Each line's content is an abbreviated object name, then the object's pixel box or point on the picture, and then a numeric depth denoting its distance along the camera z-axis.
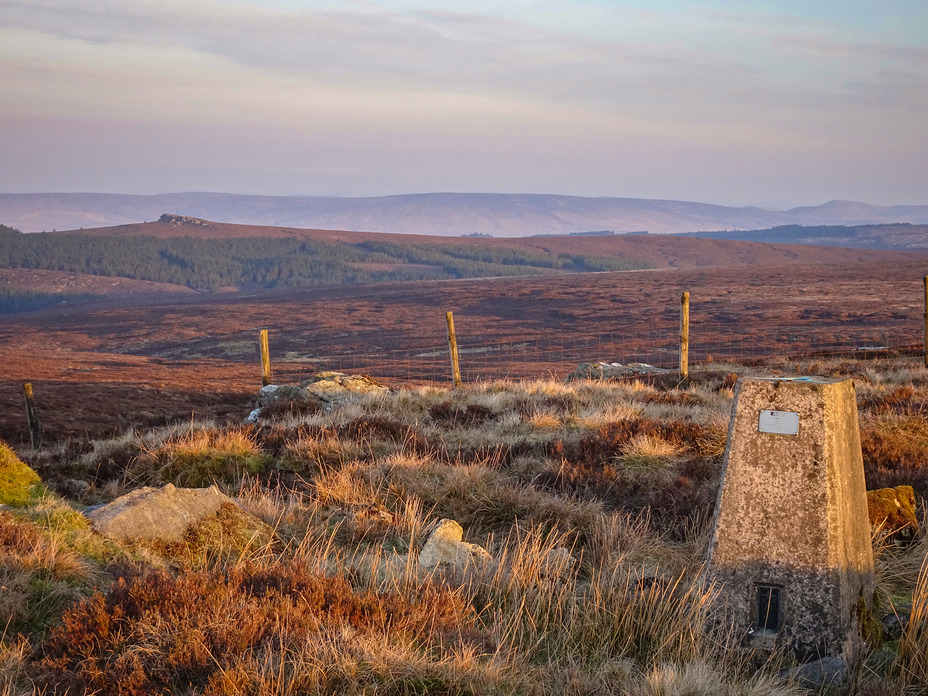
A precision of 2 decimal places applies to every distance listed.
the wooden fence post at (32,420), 13.71
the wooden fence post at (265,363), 16.45
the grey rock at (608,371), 18.68
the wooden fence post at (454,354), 15.73
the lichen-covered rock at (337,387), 14.60
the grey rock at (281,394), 14.71
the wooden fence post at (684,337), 15.84
